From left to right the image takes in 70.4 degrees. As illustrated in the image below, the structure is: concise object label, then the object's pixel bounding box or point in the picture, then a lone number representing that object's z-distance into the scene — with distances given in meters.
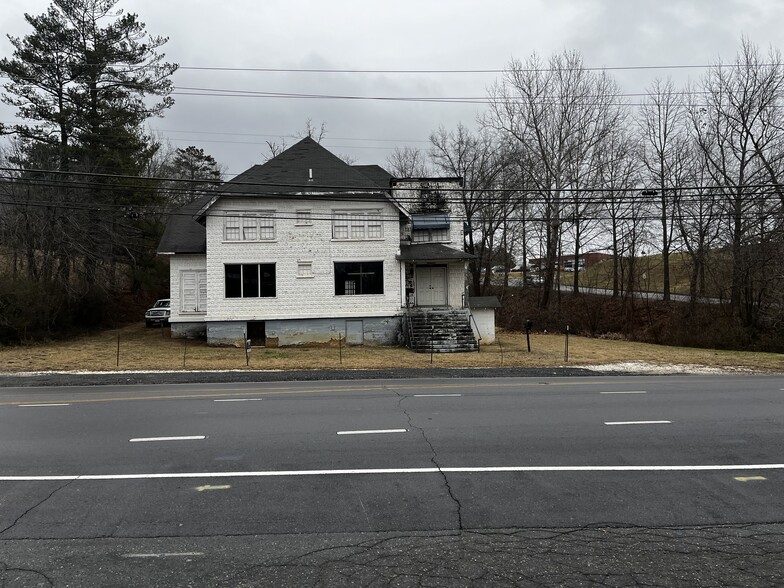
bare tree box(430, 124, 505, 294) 42.97
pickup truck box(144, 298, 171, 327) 35.22
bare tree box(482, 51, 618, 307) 38.59
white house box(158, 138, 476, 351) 27.00
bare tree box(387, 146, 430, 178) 49.75
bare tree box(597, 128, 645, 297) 38.10
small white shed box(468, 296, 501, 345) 29.05
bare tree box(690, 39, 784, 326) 30.16
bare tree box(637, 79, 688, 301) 36.81
